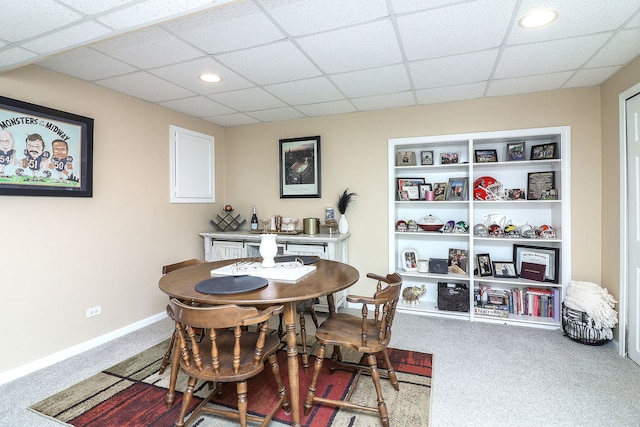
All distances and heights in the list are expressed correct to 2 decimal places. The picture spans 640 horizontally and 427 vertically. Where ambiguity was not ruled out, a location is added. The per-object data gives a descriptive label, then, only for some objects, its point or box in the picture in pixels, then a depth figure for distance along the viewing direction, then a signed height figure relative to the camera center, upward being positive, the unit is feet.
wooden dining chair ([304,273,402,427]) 5.99 -2.58
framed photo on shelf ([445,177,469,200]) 11.92 +0.85
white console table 11.75 -1.34
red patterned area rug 6.19 -4.06
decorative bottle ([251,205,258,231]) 14.23 -0.51
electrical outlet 9.55 -3.01
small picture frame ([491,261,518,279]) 11.54 -2.19
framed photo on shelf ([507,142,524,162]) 11.17 +2.09
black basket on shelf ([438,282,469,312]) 11.55 -3.20
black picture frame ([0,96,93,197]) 7.71 +1.65
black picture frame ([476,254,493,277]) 11.71 -2.04
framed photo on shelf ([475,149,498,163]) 11.50 +1.98
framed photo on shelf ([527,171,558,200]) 10.96 +0.90
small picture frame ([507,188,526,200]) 11.29 +0.58
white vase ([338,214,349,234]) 12.76 -0.56
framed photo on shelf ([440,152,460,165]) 11.95 +2.00
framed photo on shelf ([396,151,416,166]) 12.50 +2.06
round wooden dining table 5.49 -1.50
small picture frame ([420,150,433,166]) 12.40 +2.07
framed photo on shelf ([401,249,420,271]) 12.57 -1.94
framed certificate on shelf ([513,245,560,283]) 10.87 -1.70
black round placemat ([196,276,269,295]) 5.83 -1.44
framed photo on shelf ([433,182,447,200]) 12.14 +0.77
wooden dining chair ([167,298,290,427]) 5.01 -2.58
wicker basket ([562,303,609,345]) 9.14 -3.52
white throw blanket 9.00 -2.77
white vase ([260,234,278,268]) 7.47 -0.89
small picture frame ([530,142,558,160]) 10.79 +2.04
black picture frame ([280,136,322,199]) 13.58 +1.92
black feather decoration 12.83 +0.45
